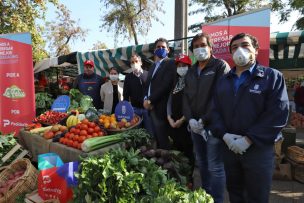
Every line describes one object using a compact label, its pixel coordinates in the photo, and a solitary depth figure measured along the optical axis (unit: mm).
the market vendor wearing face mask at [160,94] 2729
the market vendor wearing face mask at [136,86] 3293
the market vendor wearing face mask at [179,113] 2577
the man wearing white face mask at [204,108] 2075
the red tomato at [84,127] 2790
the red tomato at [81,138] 2629
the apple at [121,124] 2964
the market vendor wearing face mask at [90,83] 4012
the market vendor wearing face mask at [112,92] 3700
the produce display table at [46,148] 2512
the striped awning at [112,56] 5192
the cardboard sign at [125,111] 3055
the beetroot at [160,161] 2331
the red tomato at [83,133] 2700
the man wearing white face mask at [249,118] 1602
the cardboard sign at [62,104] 3706
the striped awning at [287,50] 4277
